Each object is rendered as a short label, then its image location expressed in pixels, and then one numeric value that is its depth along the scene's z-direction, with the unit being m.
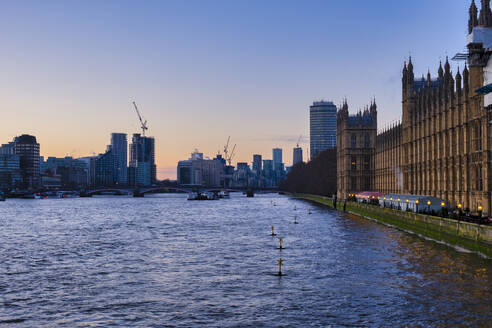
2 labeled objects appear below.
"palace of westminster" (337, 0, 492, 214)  77.12
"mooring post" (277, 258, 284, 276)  41.53
